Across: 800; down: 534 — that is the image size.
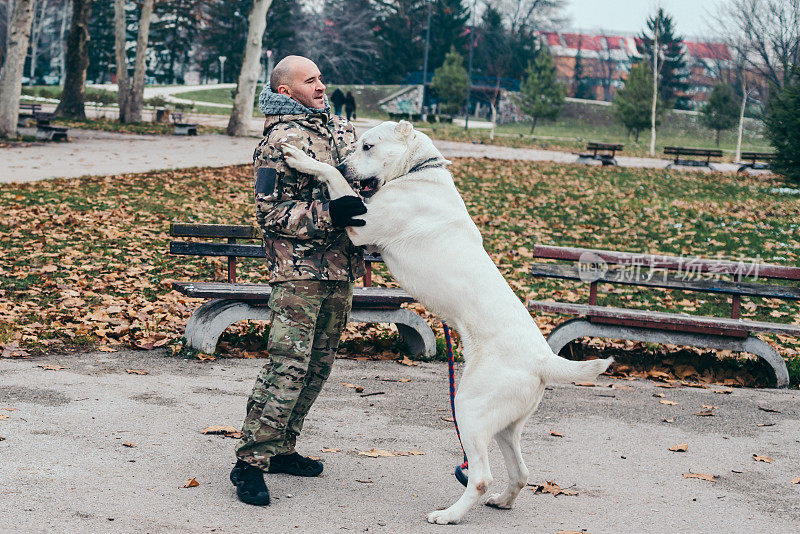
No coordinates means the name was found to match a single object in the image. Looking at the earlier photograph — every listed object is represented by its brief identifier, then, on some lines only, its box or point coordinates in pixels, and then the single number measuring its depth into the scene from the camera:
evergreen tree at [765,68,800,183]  19.28
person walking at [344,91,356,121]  39.91
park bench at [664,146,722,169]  29.81
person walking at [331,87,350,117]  38.48
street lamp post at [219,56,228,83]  67.76
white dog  3.79
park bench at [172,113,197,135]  27.22
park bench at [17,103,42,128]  26.28
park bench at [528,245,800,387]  7.02
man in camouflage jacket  4.00
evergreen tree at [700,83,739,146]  52.47
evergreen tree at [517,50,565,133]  51.31
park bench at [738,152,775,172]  28.69
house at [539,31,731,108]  87.25
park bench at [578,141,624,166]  28.23
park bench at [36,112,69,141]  21.38
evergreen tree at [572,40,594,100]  82.50
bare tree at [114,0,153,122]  29.16
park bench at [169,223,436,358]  6.75
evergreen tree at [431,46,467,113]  57.84
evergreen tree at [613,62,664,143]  46.12
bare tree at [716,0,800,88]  41.53
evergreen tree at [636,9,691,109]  72.12
